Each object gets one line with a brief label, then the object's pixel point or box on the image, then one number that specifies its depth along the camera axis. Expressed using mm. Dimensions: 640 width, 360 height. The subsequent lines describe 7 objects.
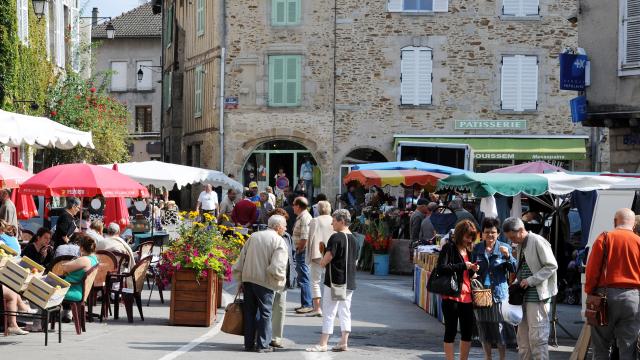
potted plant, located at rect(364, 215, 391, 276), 23672
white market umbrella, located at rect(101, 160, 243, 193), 23797
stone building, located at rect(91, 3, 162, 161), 62531
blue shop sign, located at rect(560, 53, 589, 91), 22016
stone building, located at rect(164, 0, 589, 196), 34750
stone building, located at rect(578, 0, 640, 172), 21375
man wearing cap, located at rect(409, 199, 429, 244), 21723
